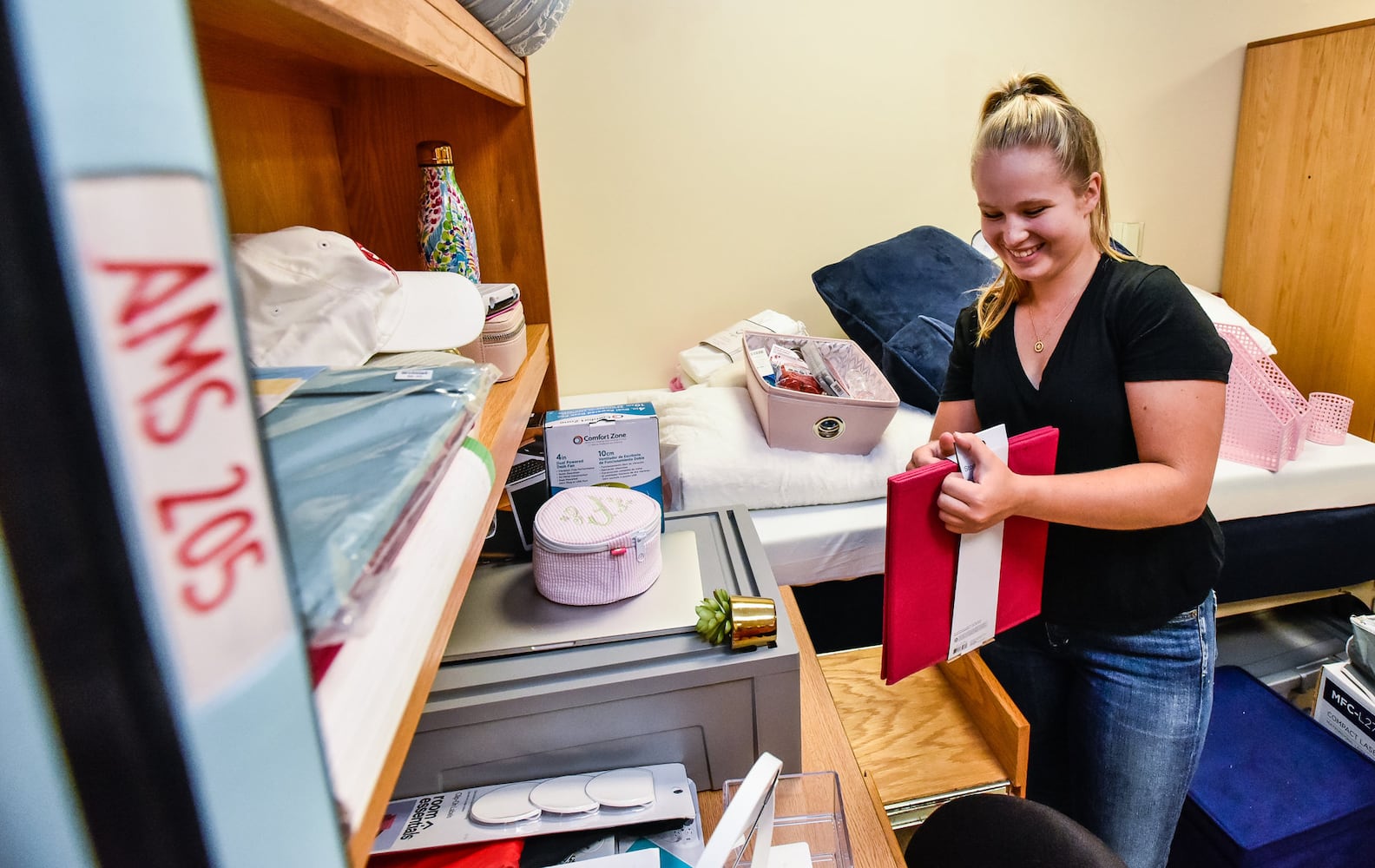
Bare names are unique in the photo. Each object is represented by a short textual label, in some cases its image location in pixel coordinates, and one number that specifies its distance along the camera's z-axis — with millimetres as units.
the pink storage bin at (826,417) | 1652
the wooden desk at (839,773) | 854
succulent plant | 940
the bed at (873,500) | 1656
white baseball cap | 557
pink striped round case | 987
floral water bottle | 1074
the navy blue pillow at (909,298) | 1944
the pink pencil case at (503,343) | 896
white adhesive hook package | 812
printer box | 1621
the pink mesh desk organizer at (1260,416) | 1832
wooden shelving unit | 427
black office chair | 802
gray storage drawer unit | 879
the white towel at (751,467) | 1649
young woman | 981
